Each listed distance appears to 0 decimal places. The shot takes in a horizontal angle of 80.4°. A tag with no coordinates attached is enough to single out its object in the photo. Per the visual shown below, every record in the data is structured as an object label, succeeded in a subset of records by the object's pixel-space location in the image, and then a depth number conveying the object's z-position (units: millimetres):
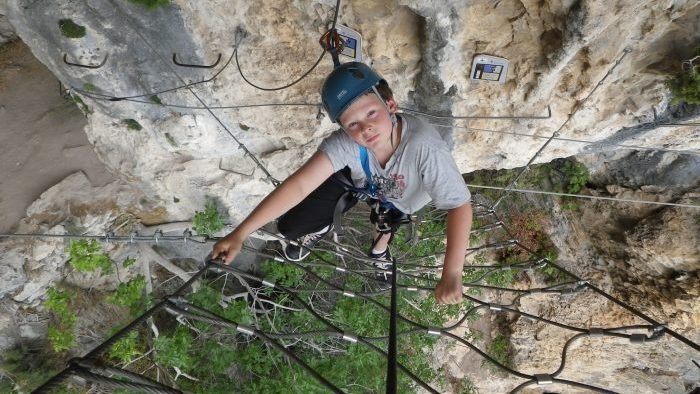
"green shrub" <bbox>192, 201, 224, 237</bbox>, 3303
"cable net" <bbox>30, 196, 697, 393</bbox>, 3393
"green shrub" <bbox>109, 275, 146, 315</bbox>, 2779
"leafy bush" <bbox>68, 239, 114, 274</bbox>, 2771
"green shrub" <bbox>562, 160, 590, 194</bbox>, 4012
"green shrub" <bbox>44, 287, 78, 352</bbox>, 2936
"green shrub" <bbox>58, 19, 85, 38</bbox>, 2322
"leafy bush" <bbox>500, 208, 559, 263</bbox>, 4473
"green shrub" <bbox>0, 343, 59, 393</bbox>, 3770
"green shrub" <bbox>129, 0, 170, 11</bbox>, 2203
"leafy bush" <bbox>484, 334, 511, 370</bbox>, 5094
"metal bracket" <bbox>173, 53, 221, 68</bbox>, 2549
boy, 1700
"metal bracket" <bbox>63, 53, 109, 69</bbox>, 2523
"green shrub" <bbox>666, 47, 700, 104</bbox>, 2174
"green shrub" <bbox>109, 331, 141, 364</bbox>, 2764
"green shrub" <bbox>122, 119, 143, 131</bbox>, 3084
